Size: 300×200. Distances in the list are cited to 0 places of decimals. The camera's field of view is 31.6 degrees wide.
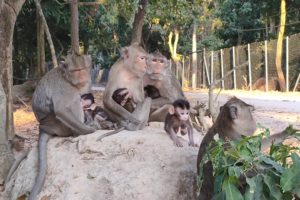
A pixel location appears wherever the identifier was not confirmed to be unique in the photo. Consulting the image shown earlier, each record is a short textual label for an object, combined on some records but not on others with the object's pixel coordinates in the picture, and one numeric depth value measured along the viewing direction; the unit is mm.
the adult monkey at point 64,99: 5973
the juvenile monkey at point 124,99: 6832
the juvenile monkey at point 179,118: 5777
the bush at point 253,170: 3488
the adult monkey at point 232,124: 4582
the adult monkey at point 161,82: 7266
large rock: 4895
